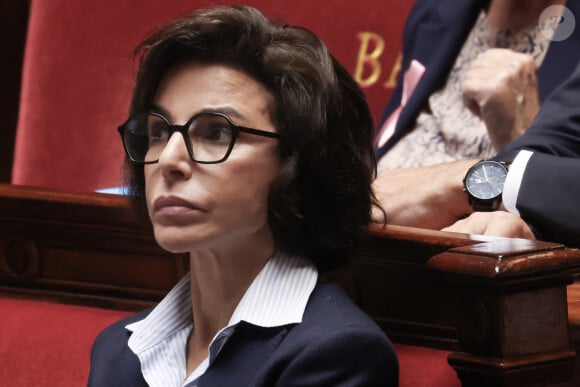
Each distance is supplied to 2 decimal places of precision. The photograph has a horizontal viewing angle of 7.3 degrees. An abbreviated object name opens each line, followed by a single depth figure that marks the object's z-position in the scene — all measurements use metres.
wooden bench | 4.04
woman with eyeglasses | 4.11
